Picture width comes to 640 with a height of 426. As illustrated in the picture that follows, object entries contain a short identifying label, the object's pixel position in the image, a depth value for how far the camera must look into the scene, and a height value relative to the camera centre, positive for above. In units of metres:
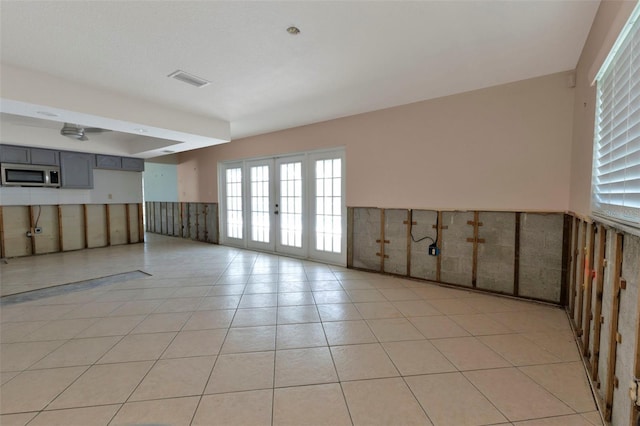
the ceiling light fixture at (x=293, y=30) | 2.24 +1.41
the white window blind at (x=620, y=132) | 1.41 +0.41
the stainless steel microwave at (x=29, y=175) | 5.33 +0.50
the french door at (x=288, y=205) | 5.04 -0.12
